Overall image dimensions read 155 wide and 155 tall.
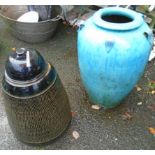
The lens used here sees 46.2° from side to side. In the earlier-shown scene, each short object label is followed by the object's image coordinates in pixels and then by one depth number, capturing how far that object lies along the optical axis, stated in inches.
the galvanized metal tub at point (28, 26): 111.4
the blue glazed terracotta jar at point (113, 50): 68.7
